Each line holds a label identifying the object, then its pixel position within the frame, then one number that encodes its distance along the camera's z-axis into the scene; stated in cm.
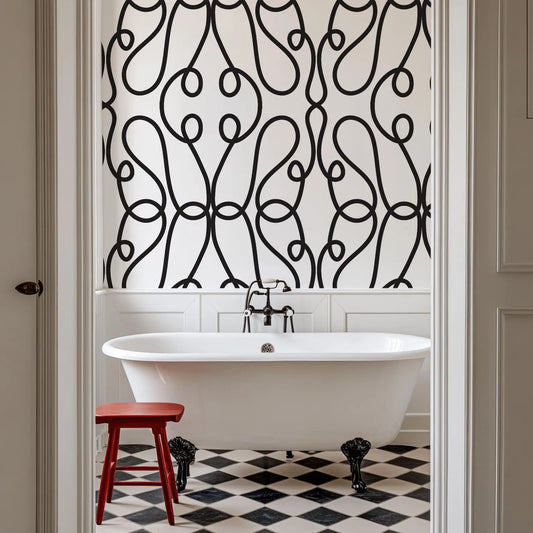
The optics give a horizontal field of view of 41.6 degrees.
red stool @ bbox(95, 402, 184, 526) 309
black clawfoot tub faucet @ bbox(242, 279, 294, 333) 425
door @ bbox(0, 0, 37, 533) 189
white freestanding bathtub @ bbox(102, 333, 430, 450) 343
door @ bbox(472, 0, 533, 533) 209
